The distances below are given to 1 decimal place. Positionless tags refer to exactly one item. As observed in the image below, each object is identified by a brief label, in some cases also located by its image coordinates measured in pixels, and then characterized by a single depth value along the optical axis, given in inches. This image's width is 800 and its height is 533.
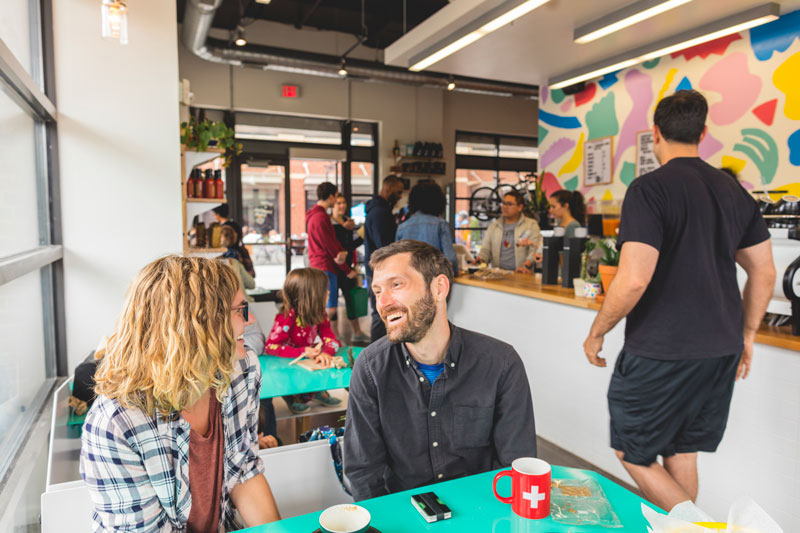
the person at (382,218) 196.4
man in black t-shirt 81.5
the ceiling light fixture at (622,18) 154.0
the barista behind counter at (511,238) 202.2
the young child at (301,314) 122.1
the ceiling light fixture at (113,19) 88.0
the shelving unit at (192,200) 148.1
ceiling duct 248.2
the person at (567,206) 204.1
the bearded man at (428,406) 63.9
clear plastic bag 46.6
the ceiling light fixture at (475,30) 154.8
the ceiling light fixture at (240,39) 240.2
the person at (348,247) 238.8
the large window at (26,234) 80.1
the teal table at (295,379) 97.8
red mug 44.2
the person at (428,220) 169.3
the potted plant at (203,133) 152.4
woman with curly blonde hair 48.8
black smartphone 46.8
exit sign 335.6
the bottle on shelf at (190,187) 165.5
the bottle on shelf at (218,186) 170.6
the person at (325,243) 221.5
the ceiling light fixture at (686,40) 165.8
